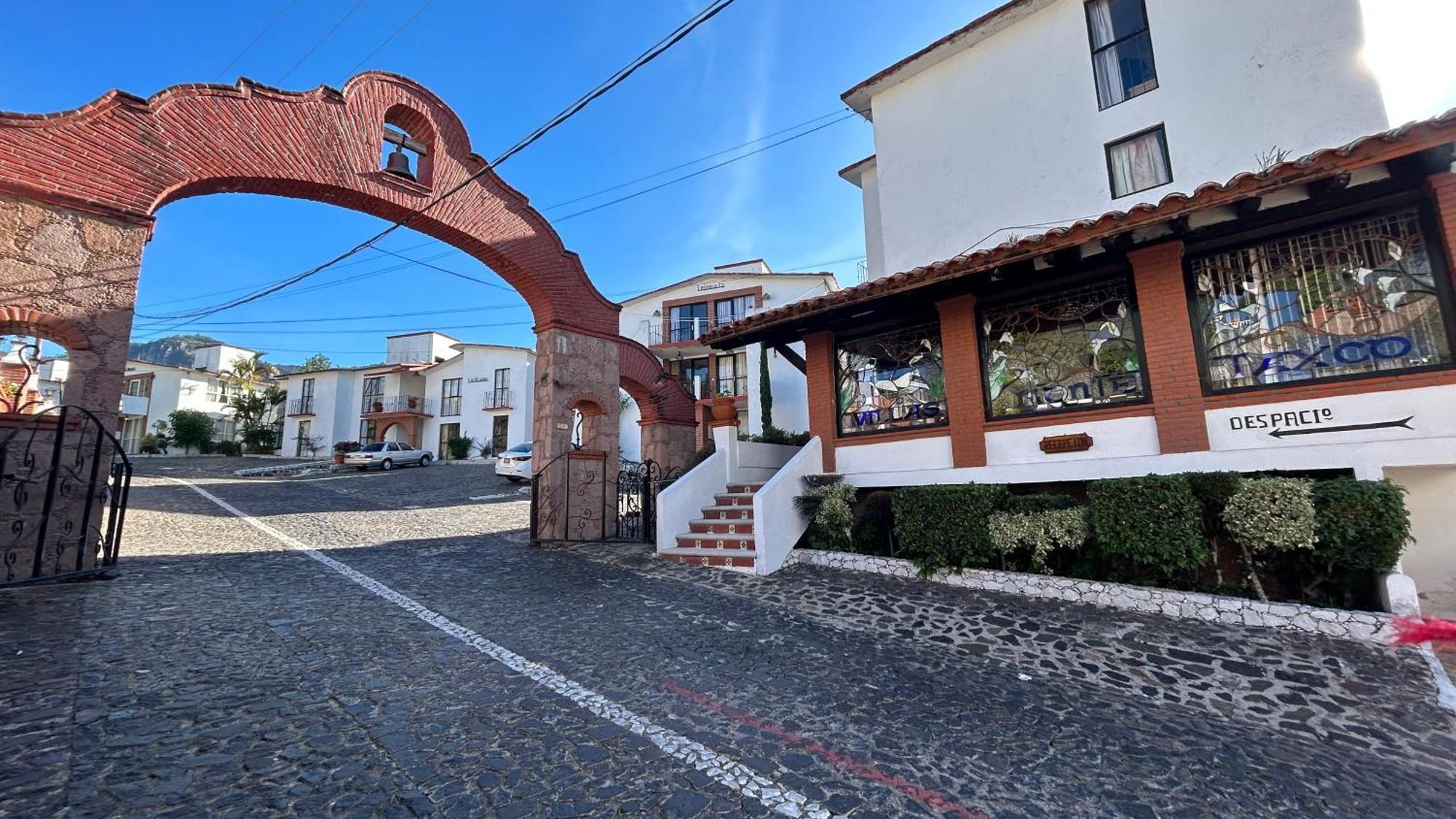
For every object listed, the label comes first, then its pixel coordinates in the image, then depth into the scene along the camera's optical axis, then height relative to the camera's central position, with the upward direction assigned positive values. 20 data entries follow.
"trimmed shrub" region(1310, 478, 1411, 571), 4.25 -0.61
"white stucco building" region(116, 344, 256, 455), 35.19 +5.63
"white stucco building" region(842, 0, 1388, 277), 8.16 +5.81
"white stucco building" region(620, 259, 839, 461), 25.59 +7.29
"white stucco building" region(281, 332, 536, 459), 31.62 +4.46
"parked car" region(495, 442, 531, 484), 18.95 +0.19
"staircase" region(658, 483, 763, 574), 7.38 -1.00
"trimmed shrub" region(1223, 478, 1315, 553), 4.48 -0.56
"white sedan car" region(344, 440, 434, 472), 24.56 +0.89
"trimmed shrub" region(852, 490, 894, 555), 7.39 -0.90
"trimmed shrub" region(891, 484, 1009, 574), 6.05 -0.74
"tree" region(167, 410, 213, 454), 32.06 +3.02
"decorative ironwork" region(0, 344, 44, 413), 5.21 +0.93
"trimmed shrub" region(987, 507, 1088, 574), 5.50 -0.77
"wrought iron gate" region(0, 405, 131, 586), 5.15 -0.05
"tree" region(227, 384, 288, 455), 32.22 +3.61
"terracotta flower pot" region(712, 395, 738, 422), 9.12 +0.92
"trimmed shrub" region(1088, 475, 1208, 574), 4.91 -0.64
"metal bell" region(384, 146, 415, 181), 8.23 +4.56
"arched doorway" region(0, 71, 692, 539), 5.60 +3.66
